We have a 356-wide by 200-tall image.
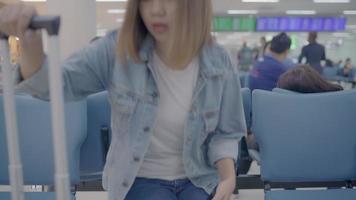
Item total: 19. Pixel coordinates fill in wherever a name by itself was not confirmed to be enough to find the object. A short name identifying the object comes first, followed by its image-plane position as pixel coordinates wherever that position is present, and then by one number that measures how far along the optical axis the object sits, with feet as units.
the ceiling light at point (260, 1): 37.47
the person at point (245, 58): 42.75
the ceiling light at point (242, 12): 44.65
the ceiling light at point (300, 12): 45.44
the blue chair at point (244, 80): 15.05
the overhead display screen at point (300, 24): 46.70
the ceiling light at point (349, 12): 45.62
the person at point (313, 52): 23.47
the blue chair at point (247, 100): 7.09
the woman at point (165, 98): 3.60
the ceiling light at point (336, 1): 38.37
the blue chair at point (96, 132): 6.34
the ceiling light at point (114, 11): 42.88
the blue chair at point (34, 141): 5.23
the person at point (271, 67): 10.61
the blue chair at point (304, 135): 5.56
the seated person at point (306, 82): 6.38
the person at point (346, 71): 40.78
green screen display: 46.62
